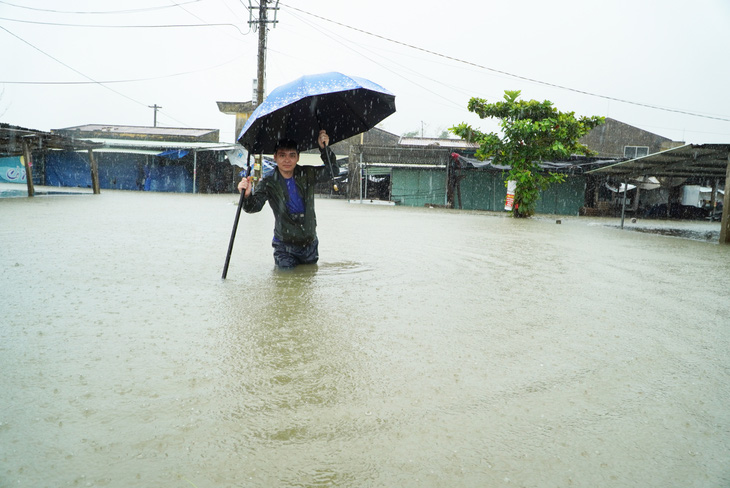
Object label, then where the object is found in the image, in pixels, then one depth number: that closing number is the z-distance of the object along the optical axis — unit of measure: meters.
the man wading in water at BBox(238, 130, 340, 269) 4.91
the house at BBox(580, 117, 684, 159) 31.52
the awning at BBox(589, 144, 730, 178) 12.09
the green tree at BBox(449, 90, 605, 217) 17.14
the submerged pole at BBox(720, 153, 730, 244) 11.30
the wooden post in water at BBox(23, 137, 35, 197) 16.31
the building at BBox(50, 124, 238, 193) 31.31
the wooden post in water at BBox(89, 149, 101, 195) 21.47
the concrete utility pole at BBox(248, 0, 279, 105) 18.11
